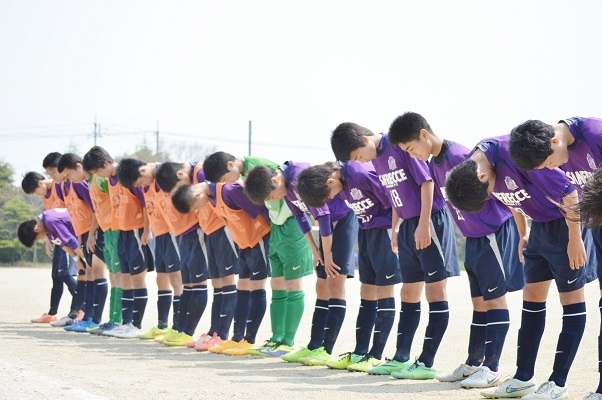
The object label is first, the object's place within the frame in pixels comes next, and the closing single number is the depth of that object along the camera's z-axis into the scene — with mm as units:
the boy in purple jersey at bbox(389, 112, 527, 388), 17281
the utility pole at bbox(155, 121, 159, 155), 117537
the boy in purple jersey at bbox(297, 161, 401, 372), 19828
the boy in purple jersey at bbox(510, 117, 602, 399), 14102
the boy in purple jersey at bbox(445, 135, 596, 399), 15008
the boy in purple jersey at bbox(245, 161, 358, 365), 20875
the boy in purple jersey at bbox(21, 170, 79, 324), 32812
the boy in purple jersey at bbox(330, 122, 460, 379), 18281
